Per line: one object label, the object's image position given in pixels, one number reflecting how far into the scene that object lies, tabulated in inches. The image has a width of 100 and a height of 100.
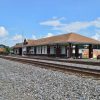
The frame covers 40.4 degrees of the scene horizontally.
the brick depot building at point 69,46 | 969.0
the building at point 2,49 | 1232.6
